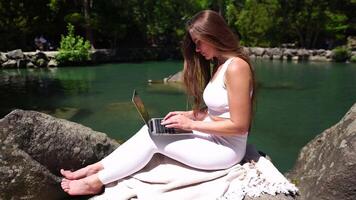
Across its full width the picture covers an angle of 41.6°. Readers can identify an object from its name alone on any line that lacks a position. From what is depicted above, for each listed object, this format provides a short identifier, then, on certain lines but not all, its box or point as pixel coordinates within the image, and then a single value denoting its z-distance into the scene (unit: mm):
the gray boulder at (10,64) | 20531
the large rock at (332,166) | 2664
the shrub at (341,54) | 24484
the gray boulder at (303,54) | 25766
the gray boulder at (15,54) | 20844
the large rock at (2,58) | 20598
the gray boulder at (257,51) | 26734
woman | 2709
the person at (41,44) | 25267
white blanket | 2650
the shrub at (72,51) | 21938
